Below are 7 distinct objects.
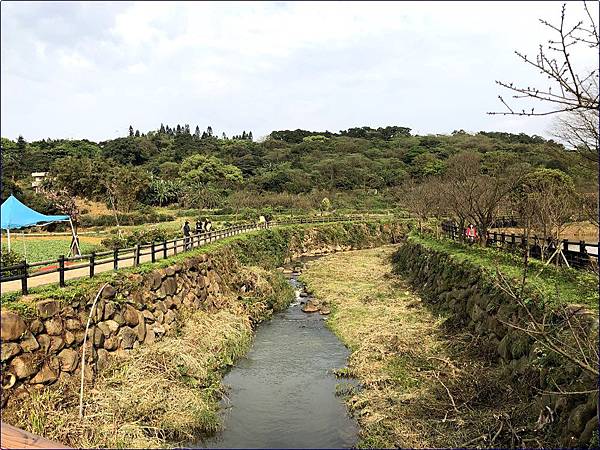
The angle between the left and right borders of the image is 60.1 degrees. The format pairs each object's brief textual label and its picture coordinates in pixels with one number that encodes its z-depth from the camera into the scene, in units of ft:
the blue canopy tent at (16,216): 54.69
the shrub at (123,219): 130.82
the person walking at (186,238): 65.29
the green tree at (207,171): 222.69
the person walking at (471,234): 74.67
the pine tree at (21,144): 251.80
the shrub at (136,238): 87.61
